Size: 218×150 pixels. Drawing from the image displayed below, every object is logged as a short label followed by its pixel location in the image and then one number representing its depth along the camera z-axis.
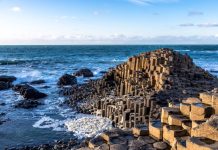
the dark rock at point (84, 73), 36.12
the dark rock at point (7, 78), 34.31
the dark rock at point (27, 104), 21.16
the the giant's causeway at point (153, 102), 6.86
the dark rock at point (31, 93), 24.36
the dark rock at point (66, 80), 30.58
